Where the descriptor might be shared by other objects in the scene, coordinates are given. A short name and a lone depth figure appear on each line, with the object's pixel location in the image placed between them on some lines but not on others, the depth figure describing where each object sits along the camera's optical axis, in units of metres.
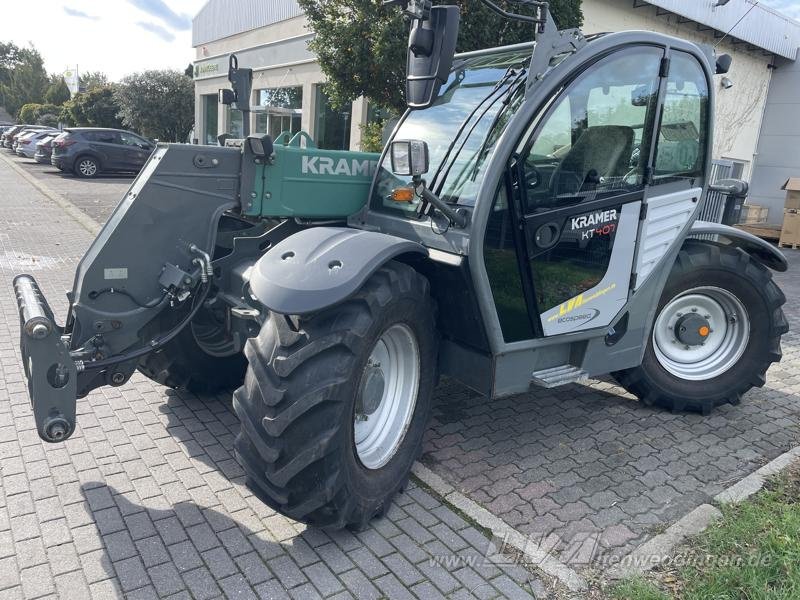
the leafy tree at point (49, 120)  51.49
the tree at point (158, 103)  28.89
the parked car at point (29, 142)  27.57
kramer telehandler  2.79
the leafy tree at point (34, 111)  56.97
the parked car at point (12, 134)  32.11
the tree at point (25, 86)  74.00
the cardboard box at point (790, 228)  13.27
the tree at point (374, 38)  7.94
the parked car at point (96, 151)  20.61
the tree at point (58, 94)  64.75
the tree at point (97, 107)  36.19
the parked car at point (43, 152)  24.29
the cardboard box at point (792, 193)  12.90
